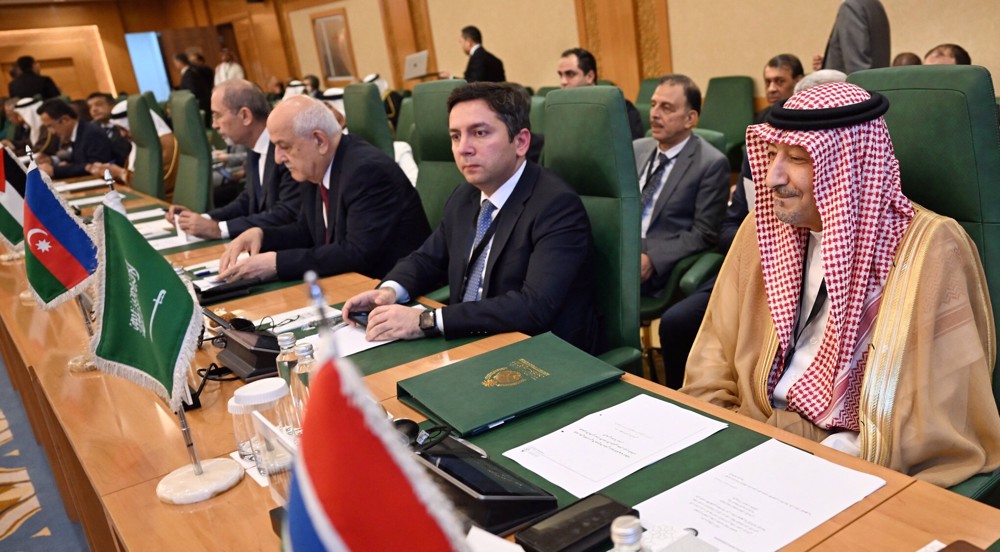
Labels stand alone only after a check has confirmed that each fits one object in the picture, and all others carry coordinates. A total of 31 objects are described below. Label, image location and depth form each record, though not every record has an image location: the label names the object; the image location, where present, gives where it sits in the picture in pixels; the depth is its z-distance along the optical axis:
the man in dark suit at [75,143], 6.55
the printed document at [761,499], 1.01
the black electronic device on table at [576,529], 0.99
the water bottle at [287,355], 1.46
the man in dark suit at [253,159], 3.42
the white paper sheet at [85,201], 5.00
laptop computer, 8.55
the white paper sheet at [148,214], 4.16
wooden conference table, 1.00
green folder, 1.41
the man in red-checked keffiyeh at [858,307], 1.38
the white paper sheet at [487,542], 0.92
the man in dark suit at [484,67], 7.21
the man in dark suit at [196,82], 11.19
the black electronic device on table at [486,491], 1.06
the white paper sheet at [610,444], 1.20
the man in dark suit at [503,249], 1.93
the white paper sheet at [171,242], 3.38
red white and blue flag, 0.61
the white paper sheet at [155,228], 3.63
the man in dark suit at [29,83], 11.44
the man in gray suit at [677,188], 3.07
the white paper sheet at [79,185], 5.79
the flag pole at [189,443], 1.36
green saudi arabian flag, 1.35
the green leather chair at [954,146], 1.41
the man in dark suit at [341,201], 2.71
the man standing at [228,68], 12.22
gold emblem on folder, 1.52
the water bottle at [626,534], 0.79
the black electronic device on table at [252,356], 1.80
